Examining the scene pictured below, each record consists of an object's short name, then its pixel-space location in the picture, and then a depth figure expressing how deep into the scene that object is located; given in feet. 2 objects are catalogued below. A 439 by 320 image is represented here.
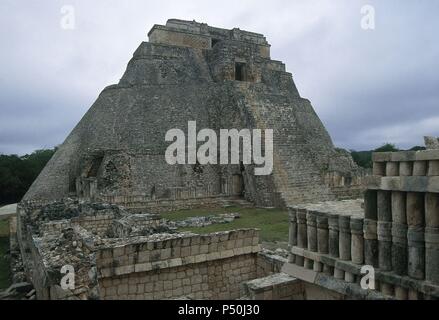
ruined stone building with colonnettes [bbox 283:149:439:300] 10.98
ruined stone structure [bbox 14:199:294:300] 16.92
